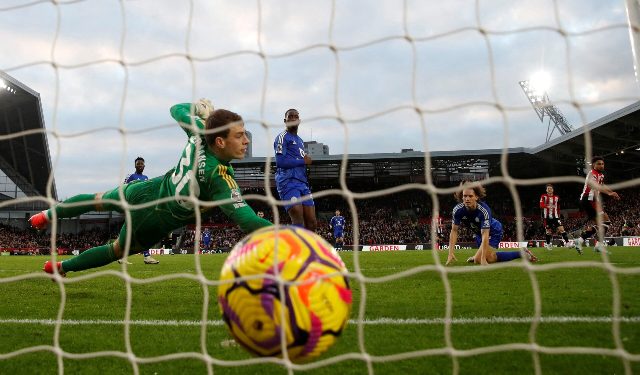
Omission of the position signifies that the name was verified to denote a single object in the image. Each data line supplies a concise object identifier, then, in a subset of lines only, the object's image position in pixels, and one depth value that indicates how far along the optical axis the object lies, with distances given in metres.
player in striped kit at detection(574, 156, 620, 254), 10.06
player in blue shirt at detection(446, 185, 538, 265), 8.04
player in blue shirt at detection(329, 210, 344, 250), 21.20
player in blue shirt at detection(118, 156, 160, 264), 9.98
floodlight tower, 47.69
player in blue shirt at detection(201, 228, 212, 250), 29.29
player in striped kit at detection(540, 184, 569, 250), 13.63
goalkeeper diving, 4.03
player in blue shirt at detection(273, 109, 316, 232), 7.37
